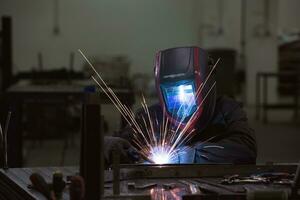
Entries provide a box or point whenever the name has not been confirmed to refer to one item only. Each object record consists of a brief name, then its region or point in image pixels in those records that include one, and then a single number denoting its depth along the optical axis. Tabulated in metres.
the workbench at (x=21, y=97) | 5.97
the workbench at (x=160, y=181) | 2.44
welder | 3.07
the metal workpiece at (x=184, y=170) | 2.72
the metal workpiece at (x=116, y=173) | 2.36
